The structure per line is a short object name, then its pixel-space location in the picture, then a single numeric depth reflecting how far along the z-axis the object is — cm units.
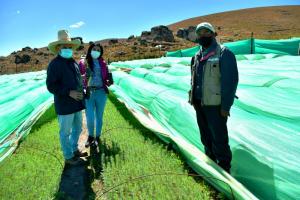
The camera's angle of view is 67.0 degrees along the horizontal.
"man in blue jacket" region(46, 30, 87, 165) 292
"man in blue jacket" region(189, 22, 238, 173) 231
